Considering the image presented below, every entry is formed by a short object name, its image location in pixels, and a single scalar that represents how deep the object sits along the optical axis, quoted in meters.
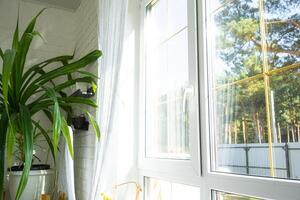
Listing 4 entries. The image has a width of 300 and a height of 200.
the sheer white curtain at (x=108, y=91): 1.55
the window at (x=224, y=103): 0.92
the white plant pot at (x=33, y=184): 1.76
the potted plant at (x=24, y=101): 1.47
